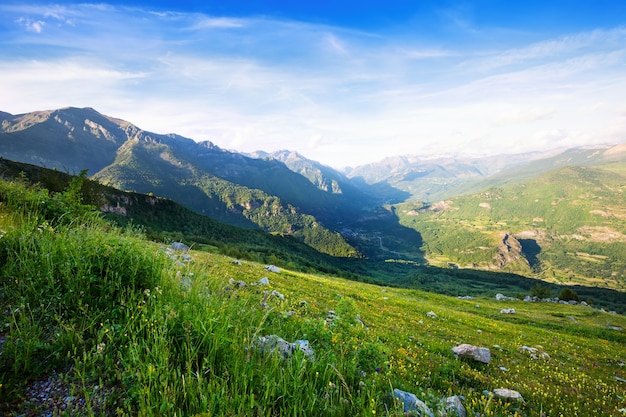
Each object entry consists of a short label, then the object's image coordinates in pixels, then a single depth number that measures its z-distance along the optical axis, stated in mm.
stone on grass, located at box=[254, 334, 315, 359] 4674
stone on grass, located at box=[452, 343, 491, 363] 9195
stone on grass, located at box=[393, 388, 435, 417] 4083
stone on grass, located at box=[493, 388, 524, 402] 6262
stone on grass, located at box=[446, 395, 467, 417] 4398
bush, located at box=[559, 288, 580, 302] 78875
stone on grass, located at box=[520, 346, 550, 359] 12019
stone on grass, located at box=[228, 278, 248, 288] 12247
